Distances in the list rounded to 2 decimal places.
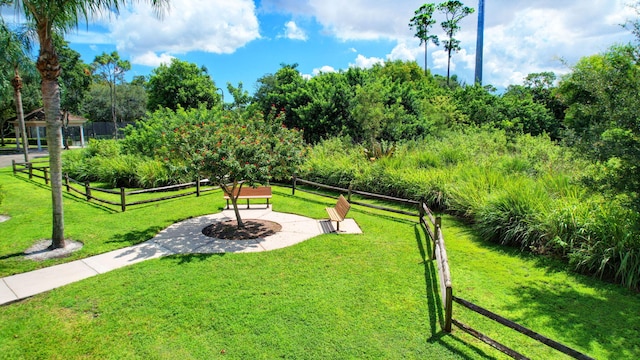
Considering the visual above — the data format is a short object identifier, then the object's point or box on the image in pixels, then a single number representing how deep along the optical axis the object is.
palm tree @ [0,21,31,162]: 8.71
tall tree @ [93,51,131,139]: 45.06
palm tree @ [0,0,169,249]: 6.72
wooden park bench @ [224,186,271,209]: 11.09
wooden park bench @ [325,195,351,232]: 8.80
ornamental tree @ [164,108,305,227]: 7.96
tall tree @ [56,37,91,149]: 35.97
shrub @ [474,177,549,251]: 7.68
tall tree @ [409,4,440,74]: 45.53
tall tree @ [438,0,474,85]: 45.56
